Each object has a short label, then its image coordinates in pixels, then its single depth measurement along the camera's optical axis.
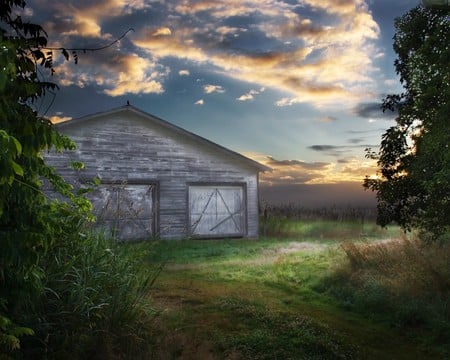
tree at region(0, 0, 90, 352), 3.84
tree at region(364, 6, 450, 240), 9.20
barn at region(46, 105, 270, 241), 20.50
